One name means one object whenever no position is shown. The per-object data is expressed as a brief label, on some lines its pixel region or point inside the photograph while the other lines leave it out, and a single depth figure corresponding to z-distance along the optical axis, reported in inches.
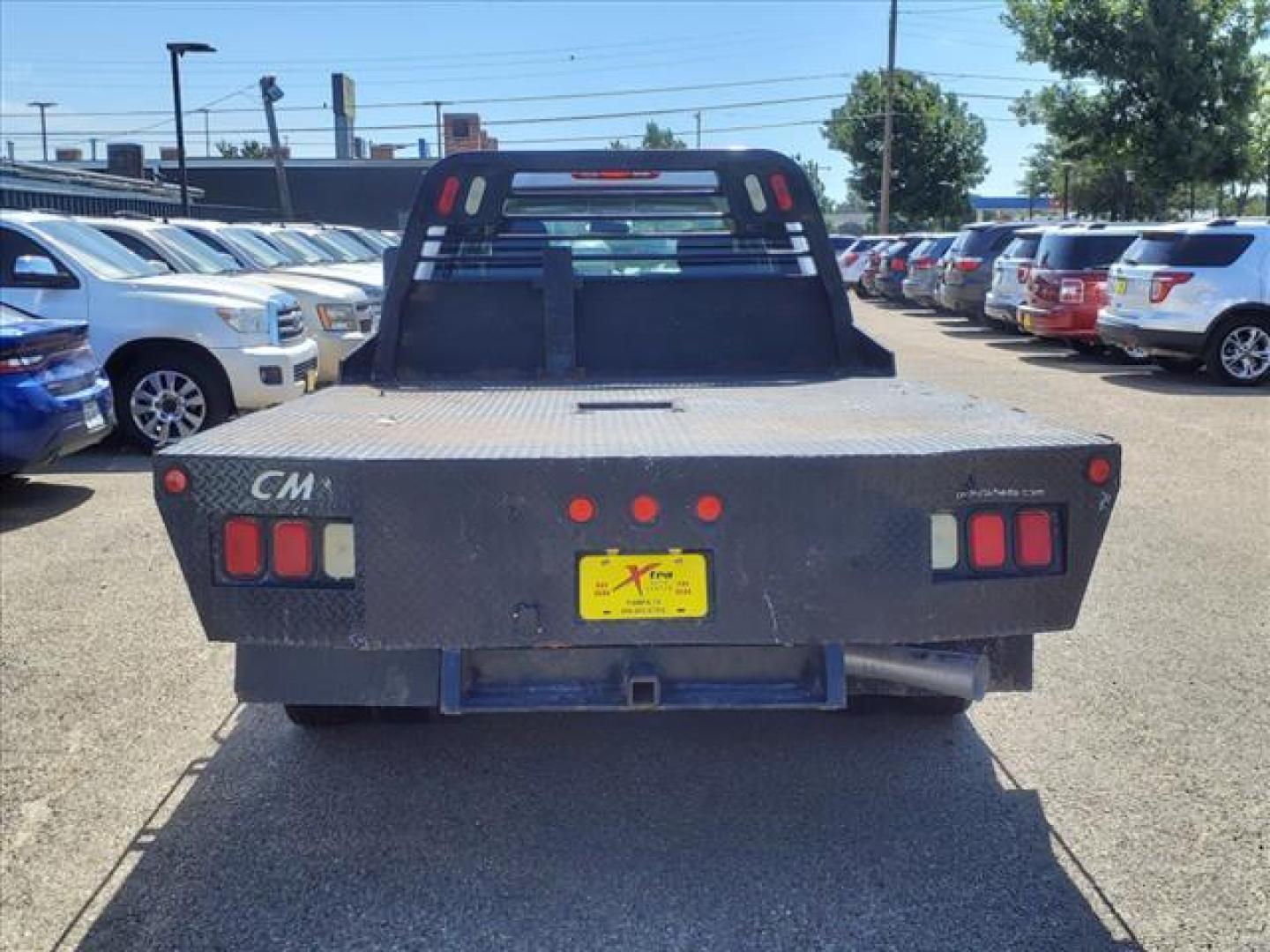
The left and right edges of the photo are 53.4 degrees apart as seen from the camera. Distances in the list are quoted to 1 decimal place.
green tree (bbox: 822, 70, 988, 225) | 1943.9
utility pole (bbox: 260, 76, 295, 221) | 1311.5
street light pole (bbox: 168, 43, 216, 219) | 924.6
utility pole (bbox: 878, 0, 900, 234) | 1722.4
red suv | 647.1
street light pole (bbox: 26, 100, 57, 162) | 2805.1
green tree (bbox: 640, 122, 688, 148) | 3157.0
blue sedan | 296.8
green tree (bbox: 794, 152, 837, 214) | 2849.2
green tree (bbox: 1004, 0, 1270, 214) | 1064.2
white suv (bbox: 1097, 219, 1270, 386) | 529.7
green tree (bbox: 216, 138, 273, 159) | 3715.6
